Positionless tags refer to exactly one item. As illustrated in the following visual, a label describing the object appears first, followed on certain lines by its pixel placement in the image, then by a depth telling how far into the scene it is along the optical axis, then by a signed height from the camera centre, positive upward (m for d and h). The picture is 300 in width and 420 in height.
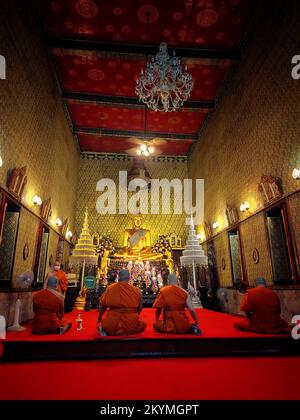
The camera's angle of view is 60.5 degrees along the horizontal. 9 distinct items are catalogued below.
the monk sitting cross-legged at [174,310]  4.51 -0.49
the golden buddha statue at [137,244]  12.61 +1.90
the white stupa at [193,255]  8.63 +0.89
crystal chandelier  6.18 +4.95
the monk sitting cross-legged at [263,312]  4.47 -0.52
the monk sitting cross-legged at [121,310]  4.41 -0.46
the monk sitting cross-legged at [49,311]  4.66 -0.49
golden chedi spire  8.86 +1.08
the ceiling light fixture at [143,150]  11.34 +5.68
